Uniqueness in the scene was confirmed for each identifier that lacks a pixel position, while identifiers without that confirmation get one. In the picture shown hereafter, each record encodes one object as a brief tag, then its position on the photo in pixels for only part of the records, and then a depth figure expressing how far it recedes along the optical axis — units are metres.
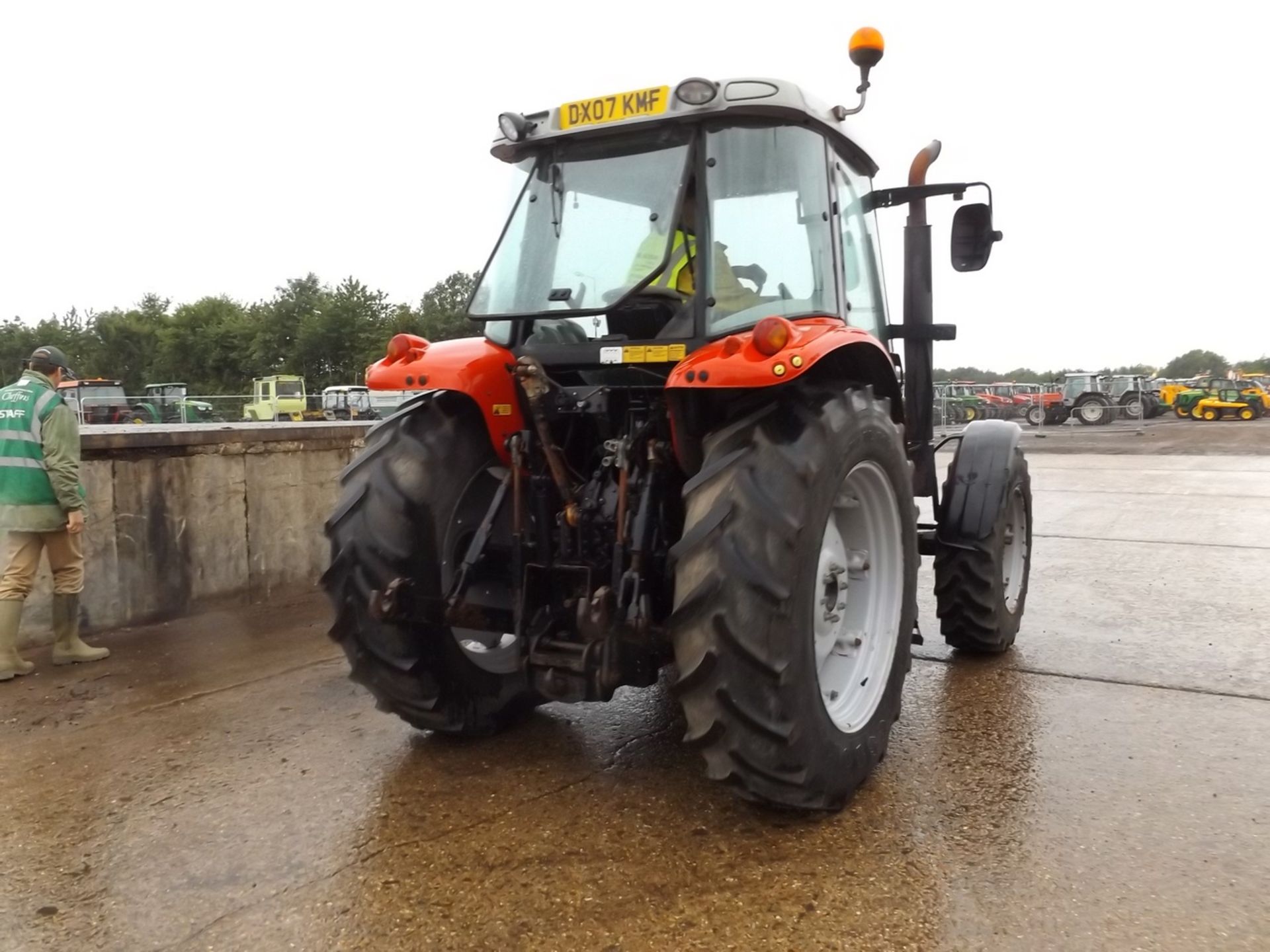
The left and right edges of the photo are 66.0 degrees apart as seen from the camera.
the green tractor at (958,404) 29.73
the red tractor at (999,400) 38.47
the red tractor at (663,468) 2.90
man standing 5.18
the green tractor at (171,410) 25.89
